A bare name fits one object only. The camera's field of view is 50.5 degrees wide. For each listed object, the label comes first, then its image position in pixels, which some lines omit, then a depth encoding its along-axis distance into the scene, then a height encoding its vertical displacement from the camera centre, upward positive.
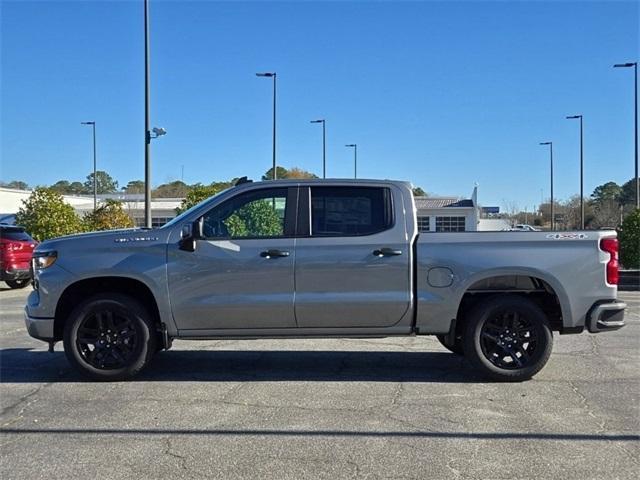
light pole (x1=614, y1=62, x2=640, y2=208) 29.00 +4.34
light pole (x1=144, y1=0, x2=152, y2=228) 20.81 +3.33
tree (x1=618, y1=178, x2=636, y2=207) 68.44 +3.02
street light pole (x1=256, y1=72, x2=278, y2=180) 33.31 +5.89
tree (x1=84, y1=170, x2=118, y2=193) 126.75 +7.49
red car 15.87 -0.73
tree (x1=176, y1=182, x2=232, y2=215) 26.38 +1.02
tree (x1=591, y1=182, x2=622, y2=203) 70.20 +3.55
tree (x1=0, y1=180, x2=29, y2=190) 96.34 +5.48
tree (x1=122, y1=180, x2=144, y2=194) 103.90 +5.66
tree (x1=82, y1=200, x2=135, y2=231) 27.20 +0.16
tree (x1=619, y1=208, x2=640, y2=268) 21.67 -0.60
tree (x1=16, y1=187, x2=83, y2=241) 22.62 +0.20
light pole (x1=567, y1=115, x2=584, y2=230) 38.44 +2.61
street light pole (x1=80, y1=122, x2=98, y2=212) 48.93 +5.41
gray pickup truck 6.34 -0.58
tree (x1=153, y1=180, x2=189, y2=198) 92.22 +4.64
